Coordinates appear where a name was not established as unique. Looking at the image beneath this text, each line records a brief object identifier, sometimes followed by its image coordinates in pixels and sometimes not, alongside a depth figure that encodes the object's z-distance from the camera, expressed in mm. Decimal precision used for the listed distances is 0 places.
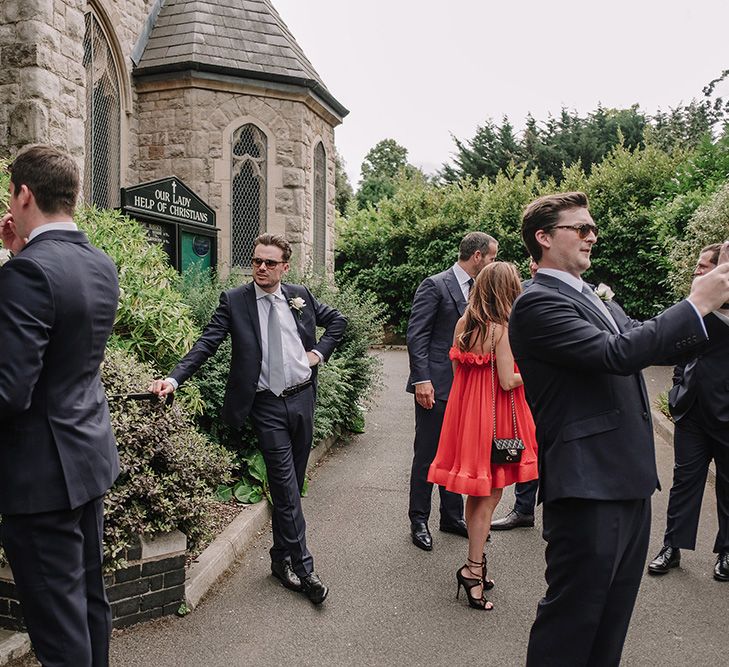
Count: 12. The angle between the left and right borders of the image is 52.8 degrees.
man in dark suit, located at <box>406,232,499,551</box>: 5473
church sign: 7832
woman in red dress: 4488
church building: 12383
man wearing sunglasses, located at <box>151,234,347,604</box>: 4484
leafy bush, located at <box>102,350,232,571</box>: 3922
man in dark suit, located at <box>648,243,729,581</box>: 4836
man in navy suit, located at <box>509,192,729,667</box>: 2646
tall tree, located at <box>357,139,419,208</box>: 59006
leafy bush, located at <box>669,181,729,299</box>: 10039
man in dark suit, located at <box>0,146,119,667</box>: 2404
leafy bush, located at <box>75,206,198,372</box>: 5605
